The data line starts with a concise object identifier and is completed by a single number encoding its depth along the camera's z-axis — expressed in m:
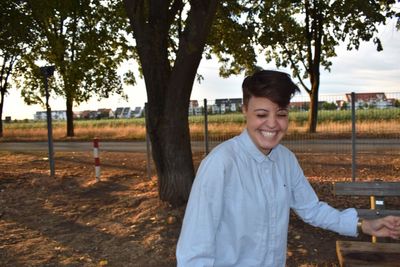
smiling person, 1.94
